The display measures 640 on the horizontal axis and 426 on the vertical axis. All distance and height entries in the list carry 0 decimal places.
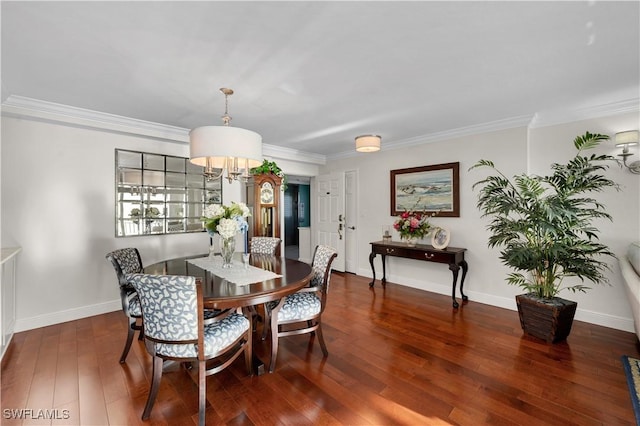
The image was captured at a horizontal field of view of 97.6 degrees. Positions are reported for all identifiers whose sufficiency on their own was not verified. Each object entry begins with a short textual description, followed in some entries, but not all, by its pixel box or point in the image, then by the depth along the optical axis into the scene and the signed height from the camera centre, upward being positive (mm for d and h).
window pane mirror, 3525 +238
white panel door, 5445 -47
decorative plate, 3881 -391
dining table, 1814 -526
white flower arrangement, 2402 -72
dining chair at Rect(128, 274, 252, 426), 1596 -688
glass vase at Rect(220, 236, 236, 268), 2495 -344
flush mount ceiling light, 3590 +877
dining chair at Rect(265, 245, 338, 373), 2199 -799
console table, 3670 -620
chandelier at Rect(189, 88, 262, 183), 2098 +516
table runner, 2154 -515
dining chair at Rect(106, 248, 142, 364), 2246 -729
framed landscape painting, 4035 +320
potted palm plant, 2613 -295
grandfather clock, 4383 +129
